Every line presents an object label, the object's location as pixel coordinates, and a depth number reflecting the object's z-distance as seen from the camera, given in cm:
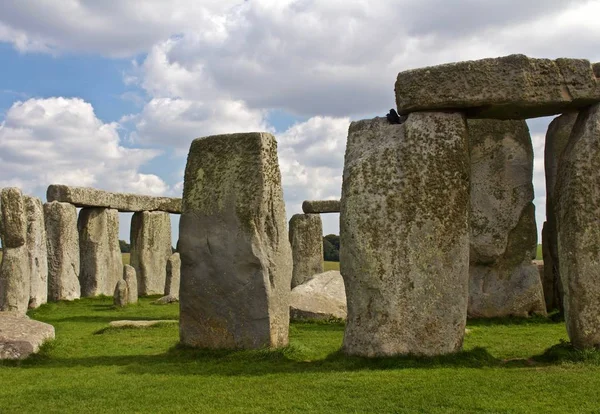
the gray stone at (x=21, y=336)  952
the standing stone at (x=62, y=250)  2073
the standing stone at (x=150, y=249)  2505
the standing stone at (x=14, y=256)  1462
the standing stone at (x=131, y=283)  1872
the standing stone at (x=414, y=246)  839
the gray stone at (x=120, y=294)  1803
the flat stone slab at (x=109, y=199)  2173
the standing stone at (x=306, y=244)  2471
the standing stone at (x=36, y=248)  1733
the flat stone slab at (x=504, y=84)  842
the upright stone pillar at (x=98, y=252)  2275
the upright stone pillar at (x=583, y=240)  833
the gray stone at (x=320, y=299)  1390
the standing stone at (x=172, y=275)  2107
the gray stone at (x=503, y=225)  1405
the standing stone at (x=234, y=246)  955
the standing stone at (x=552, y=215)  1411
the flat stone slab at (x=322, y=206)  2556
